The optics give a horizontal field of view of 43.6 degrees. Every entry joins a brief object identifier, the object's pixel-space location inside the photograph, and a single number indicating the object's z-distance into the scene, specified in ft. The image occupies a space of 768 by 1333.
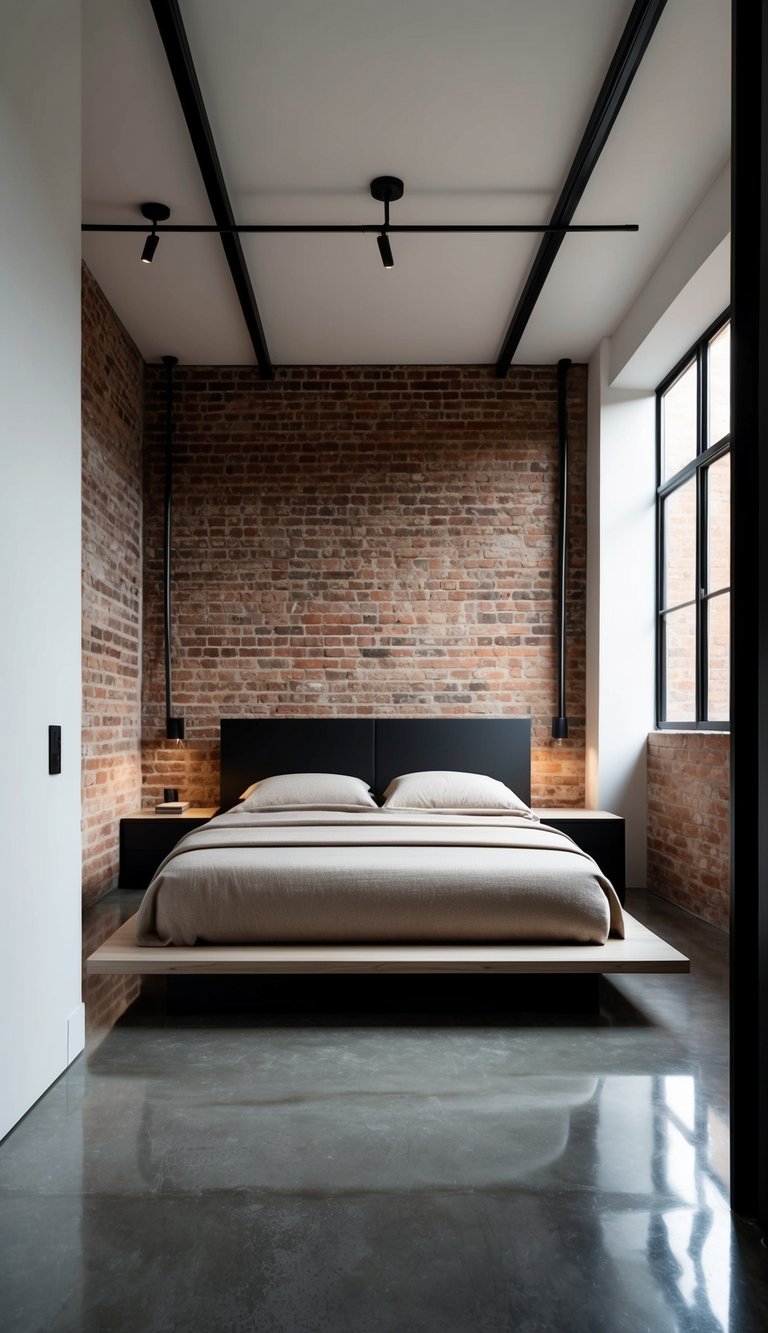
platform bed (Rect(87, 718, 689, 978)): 19.58
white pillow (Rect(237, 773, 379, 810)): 17.30
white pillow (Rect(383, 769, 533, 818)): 16.98
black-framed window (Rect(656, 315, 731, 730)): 16.34
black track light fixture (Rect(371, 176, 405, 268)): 13.41
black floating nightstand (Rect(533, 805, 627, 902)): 18.34
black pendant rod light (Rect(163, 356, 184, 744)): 20.21
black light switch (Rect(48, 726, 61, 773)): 8.59
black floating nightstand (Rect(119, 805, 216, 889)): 18.52
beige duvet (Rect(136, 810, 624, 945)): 11.02
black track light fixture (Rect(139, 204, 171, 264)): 13.96
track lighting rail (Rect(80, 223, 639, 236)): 14.20
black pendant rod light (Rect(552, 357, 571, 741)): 20.06
